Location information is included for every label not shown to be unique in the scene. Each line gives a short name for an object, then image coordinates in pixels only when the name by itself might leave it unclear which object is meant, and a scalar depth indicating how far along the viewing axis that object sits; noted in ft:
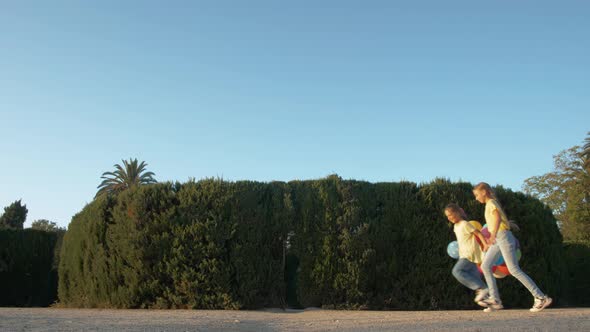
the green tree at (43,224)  181.00
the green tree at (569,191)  125.59
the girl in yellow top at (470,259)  28.35
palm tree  149.89
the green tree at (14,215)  143.02
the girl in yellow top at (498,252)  26.81
